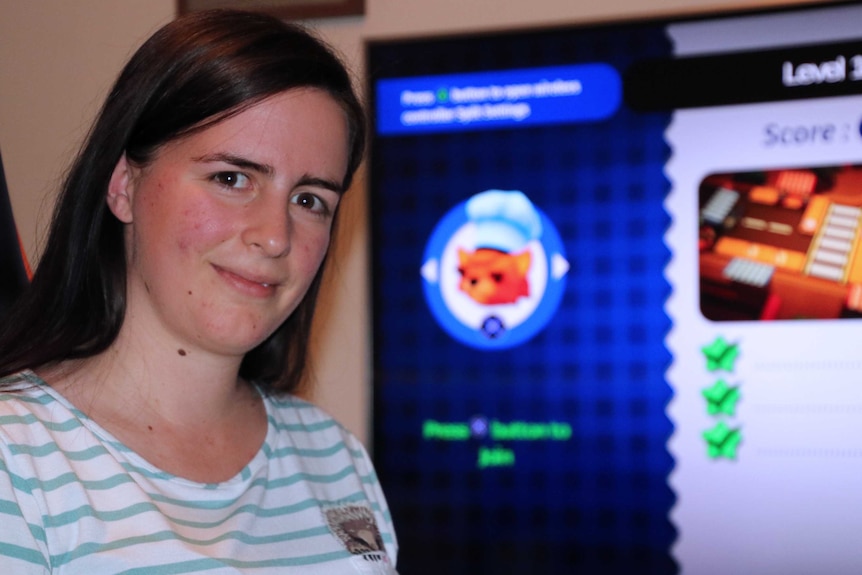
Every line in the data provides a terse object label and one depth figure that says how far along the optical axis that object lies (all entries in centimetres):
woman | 110
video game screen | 169
